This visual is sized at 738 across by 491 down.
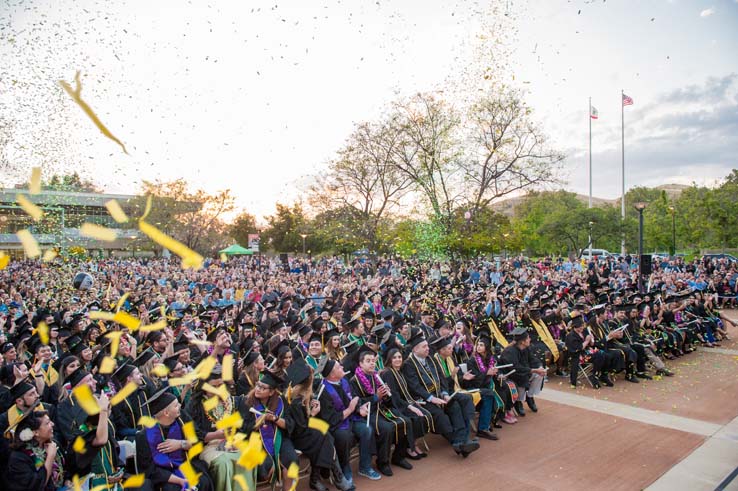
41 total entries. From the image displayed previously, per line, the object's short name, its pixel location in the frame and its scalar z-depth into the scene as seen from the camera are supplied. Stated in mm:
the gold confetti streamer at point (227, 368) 6069
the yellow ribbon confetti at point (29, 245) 3587
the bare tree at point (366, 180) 22641
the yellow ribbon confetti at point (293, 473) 5207
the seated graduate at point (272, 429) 5328
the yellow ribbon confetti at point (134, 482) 4438
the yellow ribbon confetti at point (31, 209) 3469
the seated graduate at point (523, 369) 8039
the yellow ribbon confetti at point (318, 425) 5617
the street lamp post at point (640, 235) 16844
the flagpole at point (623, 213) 40875
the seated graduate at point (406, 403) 6465
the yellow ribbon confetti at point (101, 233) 3545
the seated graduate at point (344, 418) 5781
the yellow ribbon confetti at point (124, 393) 5449
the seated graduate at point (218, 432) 4957
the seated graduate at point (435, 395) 6539
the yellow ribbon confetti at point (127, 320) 3983
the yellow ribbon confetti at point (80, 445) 4461
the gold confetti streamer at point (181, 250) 3493
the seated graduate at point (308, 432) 5578
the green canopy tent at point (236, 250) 32444
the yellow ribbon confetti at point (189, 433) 4902
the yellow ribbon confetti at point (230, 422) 5240
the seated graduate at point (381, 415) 6137
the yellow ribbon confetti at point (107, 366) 6348
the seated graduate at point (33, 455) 4129
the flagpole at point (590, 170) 48016
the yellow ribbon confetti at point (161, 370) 5972
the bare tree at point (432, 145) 20703
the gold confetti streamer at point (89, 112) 2797
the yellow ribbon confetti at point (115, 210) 3416
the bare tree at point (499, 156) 20156
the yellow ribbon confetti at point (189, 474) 4660
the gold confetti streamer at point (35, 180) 3055
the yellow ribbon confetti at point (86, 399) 4613
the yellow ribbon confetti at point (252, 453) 5090
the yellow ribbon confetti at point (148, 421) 4664
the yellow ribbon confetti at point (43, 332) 7969
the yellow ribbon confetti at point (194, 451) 4906
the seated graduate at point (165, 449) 4611
